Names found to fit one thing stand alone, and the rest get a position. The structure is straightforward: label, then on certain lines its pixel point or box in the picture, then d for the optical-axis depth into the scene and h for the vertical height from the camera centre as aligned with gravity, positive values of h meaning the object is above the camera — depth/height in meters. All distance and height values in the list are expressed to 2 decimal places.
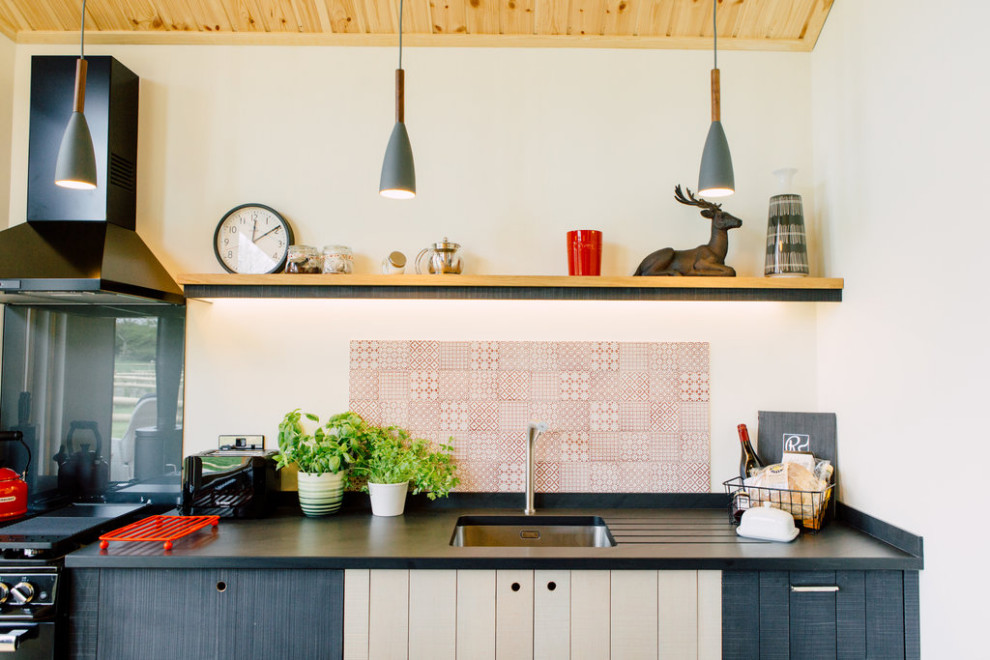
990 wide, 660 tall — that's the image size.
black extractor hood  2.14 +0.58
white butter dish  1.97 -0.55
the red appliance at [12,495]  2.17 -0.52
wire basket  2.07 -0.50
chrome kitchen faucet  2.35 -0.39
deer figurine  2.33 +0.38
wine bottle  2.39 -0.39
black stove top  1.82 -0.58
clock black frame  2.45 +0.51
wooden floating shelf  2.22 +0.25
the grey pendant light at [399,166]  1.77 +0.55
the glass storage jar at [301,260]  2.32 +0.36
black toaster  2.23 -0.49
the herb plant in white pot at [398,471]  2.29 -0.45
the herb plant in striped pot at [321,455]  2.26 -0.38
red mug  2.32 +0.40
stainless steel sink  2.32 -0.67
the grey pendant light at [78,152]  1.72 +0.57
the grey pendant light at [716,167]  1.76 +0.55
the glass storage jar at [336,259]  2.33 +0.36
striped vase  2.30 +0.45
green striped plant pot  2.26 -0.52
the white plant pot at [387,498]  2.29 -0.54
